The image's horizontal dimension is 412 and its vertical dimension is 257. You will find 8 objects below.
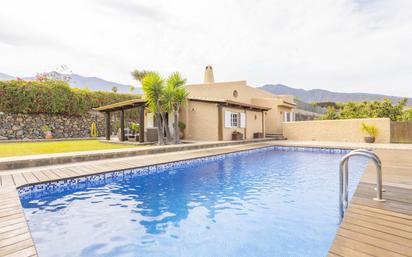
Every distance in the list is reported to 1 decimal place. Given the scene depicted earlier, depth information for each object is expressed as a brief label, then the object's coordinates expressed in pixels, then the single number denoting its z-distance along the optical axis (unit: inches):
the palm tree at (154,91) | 551.0
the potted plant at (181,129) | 713.6
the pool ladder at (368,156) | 144.1
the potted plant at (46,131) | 754.0
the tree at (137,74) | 1395.2
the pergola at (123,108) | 575.5
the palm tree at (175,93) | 575.5
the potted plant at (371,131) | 676.7
